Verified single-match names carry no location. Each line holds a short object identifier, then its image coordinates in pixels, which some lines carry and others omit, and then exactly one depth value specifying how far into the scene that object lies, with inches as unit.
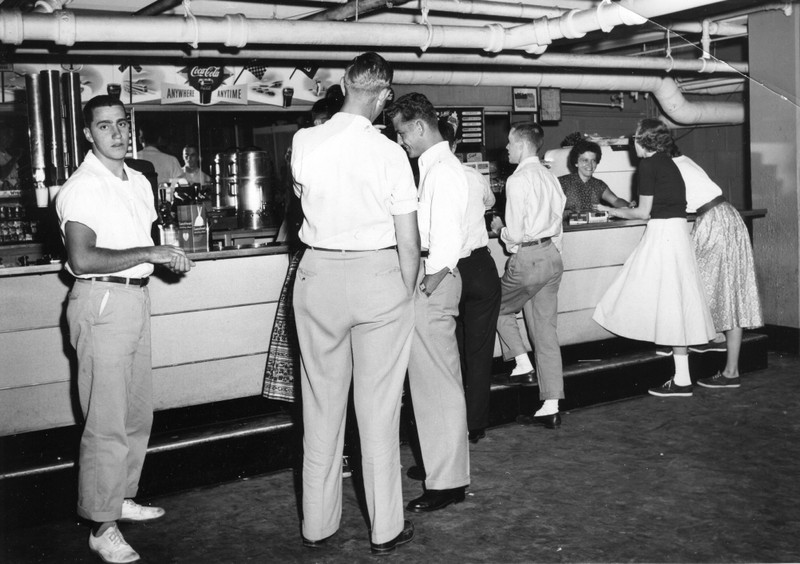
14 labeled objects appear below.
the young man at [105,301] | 116.1
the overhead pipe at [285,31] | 195.5
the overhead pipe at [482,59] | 275.6
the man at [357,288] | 112.4
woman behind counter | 263.1
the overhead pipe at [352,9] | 228.4
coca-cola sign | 311.5
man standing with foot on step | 180.2
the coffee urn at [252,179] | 308.4
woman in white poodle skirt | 202.1
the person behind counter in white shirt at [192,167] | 346.3
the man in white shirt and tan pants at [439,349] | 134.4
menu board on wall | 376.5
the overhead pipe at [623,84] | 333.4
